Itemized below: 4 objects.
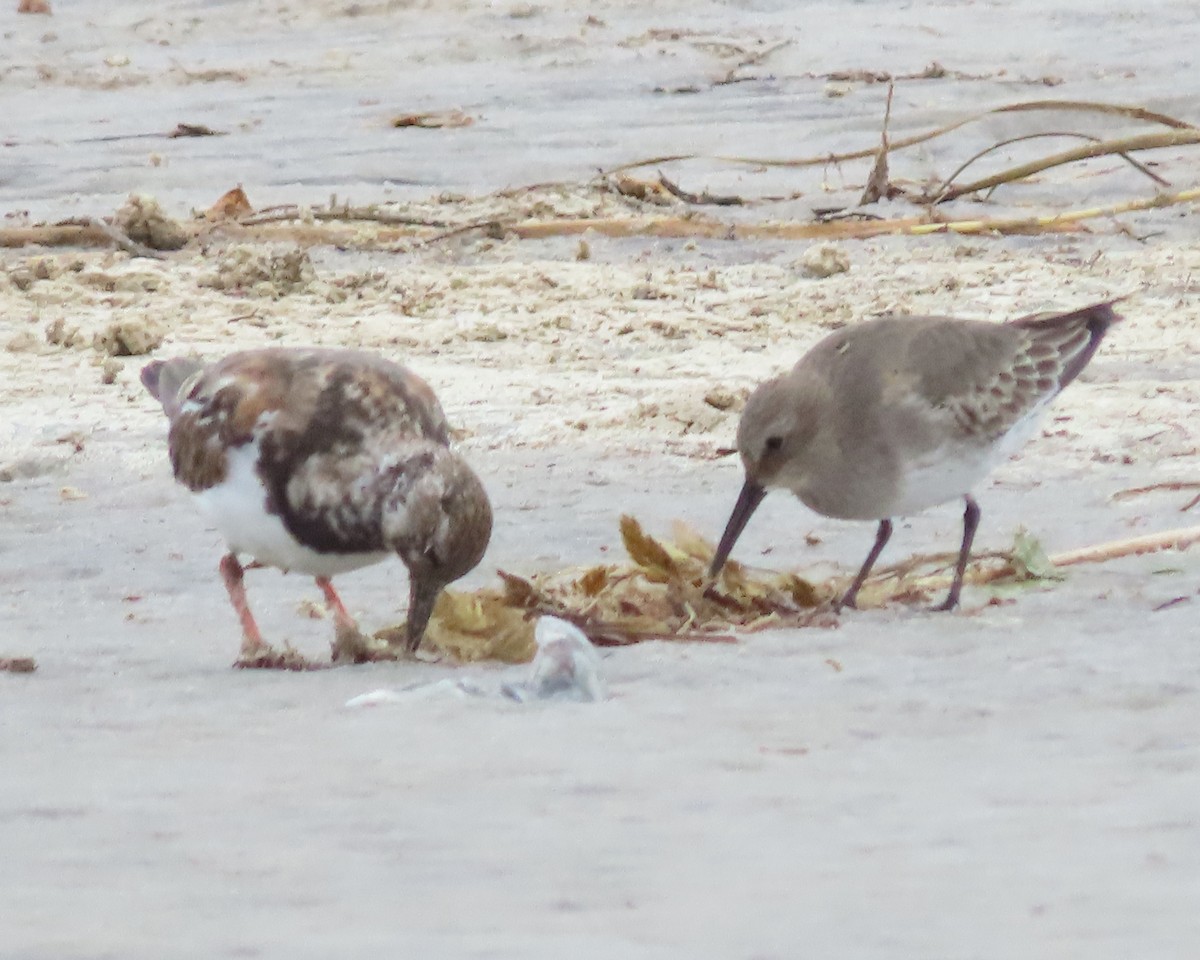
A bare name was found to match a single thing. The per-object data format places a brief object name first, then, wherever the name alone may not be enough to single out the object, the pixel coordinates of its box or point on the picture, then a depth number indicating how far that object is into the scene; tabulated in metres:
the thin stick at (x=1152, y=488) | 10.98
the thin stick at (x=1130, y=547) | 9.74
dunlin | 9.84
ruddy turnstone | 8.46
